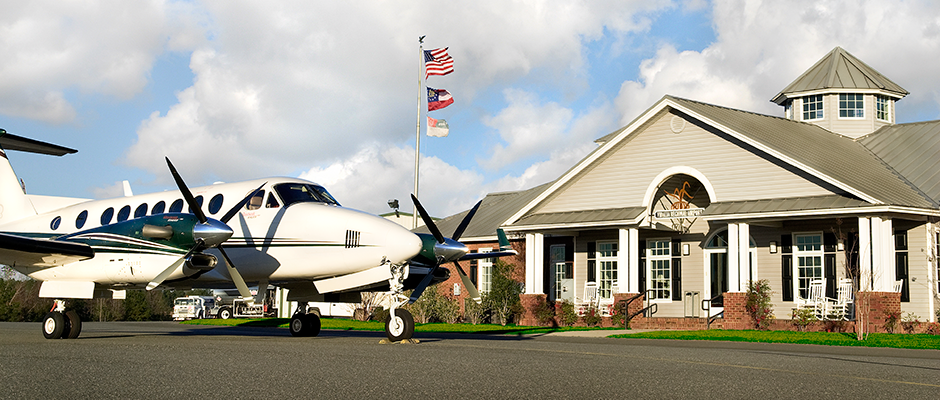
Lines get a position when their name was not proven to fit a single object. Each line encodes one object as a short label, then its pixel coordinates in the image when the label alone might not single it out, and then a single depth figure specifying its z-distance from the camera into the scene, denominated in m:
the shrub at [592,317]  26.14
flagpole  32.22
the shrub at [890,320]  20.77
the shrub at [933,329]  21.36
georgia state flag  32.19
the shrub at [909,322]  21.55
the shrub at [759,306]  22.58
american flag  31.66
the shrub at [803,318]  22.05
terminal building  22.23
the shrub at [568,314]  26.80
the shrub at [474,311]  29.27
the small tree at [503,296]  28.30
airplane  14.32
